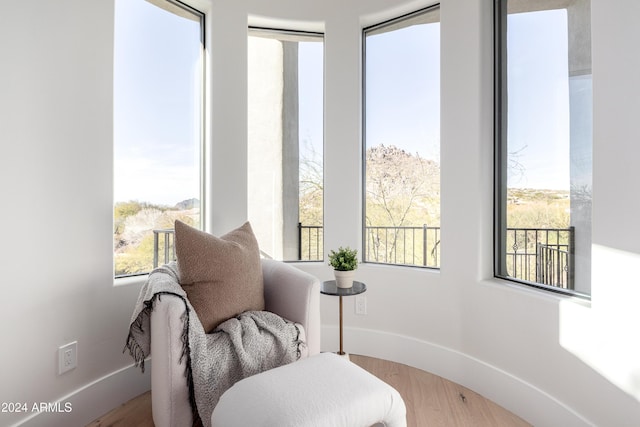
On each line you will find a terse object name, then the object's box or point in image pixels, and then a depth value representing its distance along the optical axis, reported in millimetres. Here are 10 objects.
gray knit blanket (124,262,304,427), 1429
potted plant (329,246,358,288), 2125
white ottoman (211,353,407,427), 1078
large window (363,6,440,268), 2463
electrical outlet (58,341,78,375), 1637
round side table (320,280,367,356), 2054
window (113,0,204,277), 2094
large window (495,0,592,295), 1683
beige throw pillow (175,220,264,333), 1646
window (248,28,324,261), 2725
